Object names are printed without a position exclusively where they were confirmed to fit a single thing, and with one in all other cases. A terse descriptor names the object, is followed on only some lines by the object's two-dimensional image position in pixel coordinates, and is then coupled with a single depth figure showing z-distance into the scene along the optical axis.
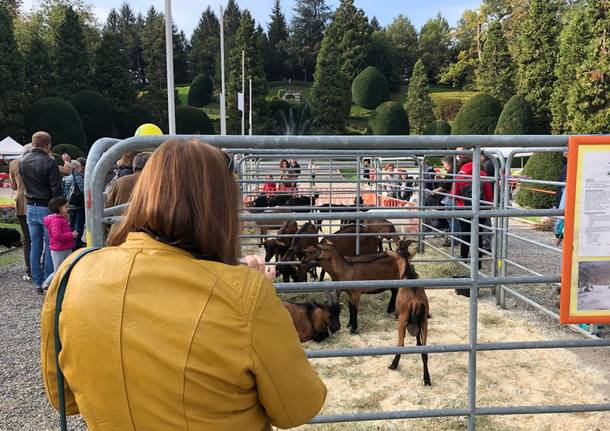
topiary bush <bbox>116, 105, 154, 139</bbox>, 39.56
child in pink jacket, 5.79
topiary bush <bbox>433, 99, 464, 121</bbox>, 49.62
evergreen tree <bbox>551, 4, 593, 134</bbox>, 26.67
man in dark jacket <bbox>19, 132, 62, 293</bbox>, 5.91
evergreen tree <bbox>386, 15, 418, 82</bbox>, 72.25
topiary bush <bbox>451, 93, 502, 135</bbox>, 32.81
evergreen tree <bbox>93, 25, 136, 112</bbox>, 40.76
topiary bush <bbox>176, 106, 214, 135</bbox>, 39.56
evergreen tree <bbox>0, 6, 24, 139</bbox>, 30.47
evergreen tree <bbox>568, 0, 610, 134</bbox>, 24.47
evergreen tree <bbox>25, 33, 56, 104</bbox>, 35.56
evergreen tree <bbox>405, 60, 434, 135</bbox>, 46.00
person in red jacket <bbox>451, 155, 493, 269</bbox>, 7.36
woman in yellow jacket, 1.10
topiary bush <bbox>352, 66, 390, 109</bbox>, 56.16
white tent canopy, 24.47
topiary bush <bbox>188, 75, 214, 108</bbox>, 59.37
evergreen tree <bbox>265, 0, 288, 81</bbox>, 73.62
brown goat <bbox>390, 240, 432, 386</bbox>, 3.89
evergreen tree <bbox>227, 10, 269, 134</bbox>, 46.45
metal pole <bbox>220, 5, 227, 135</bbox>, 19.06
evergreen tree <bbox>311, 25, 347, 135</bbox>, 47.66
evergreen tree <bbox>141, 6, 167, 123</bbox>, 47.97
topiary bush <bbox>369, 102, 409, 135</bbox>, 43.41
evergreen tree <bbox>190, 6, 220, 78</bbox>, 71.19
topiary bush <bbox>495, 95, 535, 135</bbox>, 30.31
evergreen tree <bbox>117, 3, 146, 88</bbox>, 74.38
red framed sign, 2.26
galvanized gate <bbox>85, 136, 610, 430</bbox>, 2.12
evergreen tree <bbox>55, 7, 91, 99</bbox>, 38.22
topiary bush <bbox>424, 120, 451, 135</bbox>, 40.75
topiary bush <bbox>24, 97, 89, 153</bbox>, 29.71
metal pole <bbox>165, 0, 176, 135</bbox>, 11.89
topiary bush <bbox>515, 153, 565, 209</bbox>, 14.71
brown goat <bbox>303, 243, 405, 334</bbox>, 5.04
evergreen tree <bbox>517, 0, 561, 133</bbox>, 33.56
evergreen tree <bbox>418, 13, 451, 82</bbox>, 71.69
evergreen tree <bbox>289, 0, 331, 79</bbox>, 74.44
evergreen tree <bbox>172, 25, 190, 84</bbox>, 73.56
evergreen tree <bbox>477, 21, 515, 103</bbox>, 43.91
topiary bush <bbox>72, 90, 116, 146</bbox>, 34.38
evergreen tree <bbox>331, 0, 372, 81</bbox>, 61.91
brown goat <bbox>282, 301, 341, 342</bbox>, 4.71
